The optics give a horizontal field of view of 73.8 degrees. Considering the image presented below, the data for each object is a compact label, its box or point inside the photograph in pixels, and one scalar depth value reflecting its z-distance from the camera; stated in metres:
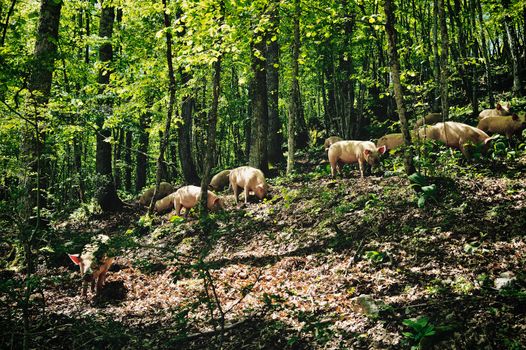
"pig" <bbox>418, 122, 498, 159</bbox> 8.20
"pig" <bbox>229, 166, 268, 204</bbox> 10.42
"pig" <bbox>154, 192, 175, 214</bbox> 12.58
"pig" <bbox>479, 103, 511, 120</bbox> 10.15
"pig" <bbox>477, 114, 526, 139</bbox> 8.69
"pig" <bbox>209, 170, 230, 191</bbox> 14.60
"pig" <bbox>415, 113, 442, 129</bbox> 12.80
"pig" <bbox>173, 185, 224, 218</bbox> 10.48
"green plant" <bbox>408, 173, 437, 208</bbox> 6.27
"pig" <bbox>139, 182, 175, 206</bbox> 14.37
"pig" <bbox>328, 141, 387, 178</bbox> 9.66
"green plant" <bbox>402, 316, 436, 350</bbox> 3.38
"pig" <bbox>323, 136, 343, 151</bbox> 16.03
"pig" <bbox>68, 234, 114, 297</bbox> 6.65
